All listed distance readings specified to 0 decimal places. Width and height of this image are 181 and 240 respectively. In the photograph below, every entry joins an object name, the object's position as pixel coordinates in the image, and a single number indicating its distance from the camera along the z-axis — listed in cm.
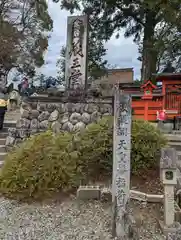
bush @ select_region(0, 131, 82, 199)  244
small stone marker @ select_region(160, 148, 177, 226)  208
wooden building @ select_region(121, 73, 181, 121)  751
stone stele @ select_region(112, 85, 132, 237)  199
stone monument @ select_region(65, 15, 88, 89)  450
